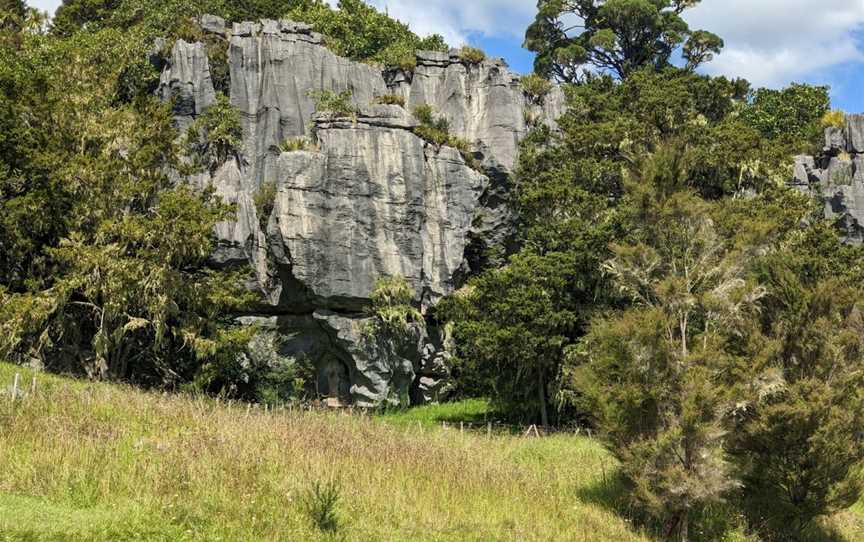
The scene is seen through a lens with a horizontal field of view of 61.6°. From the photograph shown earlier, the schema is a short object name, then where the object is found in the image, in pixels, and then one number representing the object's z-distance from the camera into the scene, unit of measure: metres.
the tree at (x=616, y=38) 46.50
